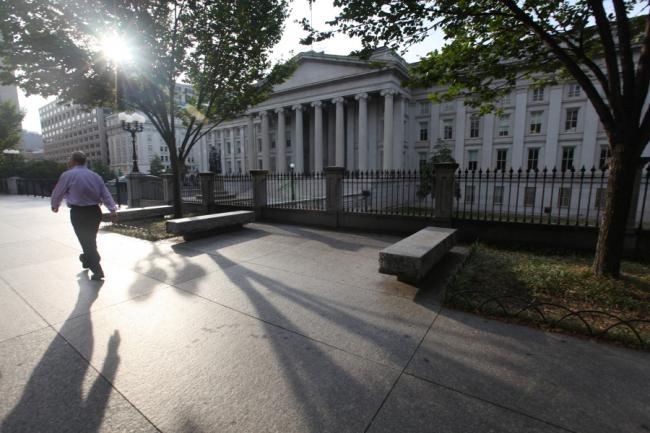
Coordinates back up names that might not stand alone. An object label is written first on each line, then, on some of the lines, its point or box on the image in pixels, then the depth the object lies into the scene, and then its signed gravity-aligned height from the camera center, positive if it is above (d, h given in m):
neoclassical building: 32.22 +6.50
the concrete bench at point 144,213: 10.41 -1.34
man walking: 5.10 -0.39
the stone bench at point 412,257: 4.78 -1.34
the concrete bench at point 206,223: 8.20 -1.36
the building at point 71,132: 111.62 +18.75
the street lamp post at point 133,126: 15.36 +2.76
